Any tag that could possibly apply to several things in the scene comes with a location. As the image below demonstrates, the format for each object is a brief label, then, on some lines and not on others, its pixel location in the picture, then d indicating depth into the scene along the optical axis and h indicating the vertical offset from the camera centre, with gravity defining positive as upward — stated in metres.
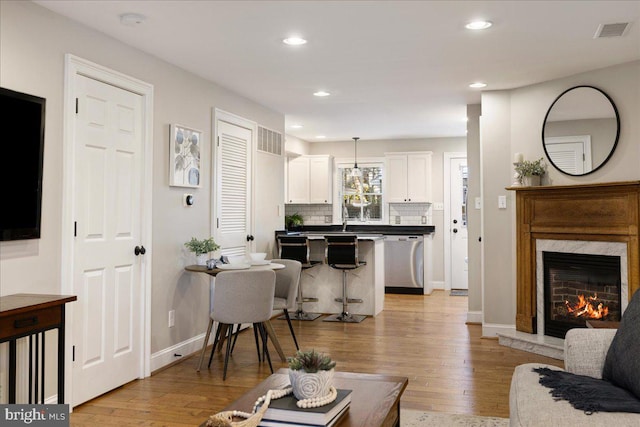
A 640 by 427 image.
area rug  3.24 -1.19
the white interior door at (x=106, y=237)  3.69 -0.10
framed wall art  4.69 +0.60
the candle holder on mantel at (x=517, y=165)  5.50 +0.59
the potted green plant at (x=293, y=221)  9.27 +0.05
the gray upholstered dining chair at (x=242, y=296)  4.28 -0.57
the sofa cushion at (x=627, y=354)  2.25 -0.56
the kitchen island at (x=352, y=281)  6.87 -0.73
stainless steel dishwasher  8.80 -0.65
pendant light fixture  9.71 +1.15
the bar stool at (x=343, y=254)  6.47 -0.35
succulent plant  2.06 -0.53
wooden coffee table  2.07 -0.73
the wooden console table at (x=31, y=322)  2.64 -0.50
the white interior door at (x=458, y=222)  9.25 +0.04
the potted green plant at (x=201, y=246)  4.85 -0.20
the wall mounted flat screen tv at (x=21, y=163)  3.00 +0.34
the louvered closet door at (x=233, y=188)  5.61 +0.38
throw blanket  2.09 -0.69
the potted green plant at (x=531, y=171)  5.37 +0.53
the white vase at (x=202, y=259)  5.05 -0.33
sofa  2.02 -0.71
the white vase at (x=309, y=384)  2.03 -0.59
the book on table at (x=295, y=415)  1.91 -0.68
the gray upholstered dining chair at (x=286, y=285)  5.03 -0.58
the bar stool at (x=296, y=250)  6.71 -0.32
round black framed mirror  4.93 +0.89
